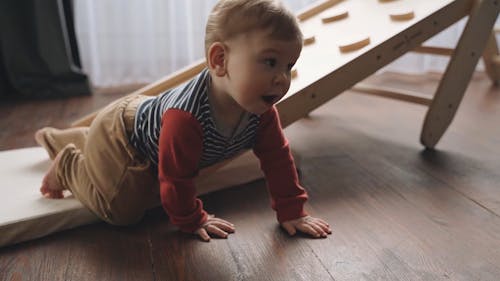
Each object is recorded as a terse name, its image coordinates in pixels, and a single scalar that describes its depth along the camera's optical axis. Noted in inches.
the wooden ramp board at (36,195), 33.8
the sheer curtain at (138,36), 83.8
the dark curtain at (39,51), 76.2
